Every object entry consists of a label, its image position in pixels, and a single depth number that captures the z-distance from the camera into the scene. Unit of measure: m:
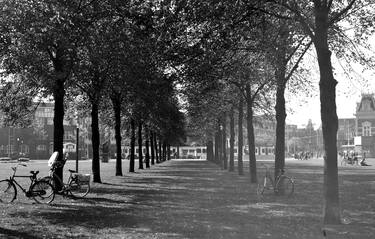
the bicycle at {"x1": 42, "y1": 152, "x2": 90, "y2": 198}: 16.67
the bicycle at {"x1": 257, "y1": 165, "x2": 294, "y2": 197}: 18.94
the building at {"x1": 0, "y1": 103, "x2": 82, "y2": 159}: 114.19
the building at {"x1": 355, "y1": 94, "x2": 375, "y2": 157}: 121.88
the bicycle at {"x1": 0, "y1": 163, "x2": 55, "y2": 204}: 15.52
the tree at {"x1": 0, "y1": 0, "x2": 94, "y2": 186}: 11.74
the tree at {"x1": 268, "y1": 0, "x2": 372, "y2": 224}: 11.97
